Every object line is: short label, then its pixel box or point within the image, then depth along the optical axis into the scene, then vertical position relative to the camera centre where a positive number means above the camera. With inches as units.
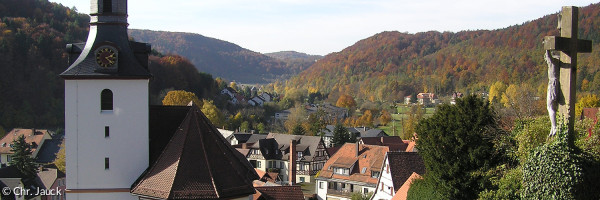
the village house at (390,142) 2391.7 -250.4
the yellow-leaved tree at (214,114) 3122.5 -179.3
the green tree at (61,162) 2082.9 -286.2
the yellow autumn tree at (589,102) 2414.7 -80.5
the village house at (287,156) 2450.8 -309.0
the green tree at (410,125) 2998.0 -226.5
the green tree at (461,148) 798.5 -89.7
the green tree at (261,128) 3435.5 -272.0
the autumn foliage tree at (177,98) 3019.2 -97.0
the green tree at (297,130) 2970.0 -244.0
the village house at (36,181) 1672.0 -293.0
